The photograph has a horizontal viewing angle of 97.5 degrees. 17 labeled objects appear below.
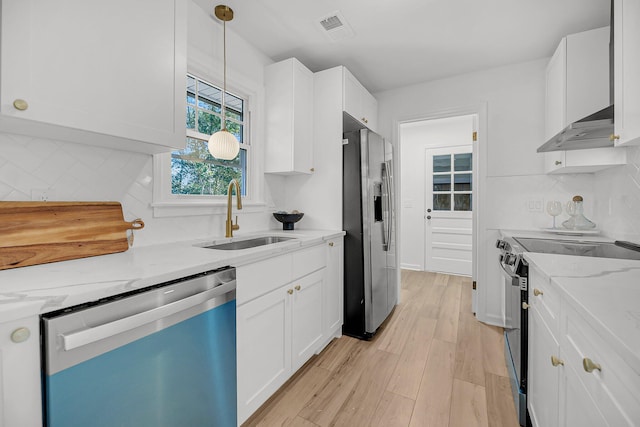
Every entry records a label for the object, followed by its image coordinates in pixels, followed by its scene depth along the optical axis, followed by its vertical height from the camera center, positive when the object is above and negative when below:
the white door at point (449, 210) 4.34 -0.02
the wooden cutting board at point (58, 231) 1.05 -0.09
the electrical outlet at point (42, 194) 1.20 +0.07
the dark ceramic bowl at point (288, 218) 2.43 -0.08
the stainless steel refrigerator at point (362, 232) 2.36 -0.20
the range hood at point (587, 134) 1.37 +0.41
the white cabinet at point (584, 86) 1.92 +0.87
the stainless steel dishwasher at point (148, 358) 0.75 -0.49
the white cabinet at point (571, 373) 0.59 -0.46
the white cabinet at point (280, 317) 1.39 -0.65
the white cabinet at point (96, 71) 0.94 +0.54
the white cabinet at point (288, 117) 2.32 +0.78
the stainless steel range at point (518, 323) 1.45 -0.65
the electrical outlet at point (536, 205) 2.55 +0.03
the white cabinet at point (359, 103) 2.48 +1.05
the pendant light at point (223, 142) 1.80 +0.44
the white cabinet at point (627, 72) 1.24 +0.64
